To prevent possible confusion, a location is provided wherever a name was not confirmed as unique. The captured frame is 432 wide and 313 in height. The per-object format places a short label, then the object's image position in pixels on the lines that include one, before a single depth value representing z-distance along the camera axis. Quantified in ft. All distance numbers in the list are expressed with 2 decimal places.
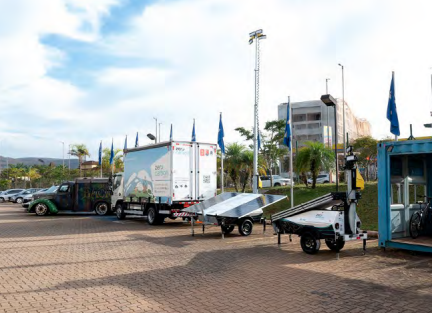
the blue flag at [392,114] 43.09
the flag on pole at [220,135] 80.43
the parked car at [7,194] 147.08
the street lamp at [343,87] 142.56
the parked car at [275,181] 130.21
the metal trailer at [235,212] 42.22
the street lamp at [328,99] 41.87
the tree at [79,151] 192.34
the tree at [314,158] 69.36
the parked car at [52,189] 82.20
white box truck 54.60
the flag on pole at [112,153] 138.07
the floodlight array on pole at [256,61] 69.51
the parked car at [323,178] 130.72
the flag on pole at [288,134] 60.70
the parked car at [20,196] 138.93
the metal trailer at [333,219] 31.60
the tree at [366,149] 116.06
